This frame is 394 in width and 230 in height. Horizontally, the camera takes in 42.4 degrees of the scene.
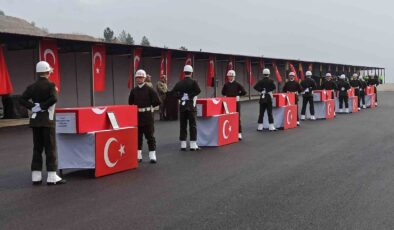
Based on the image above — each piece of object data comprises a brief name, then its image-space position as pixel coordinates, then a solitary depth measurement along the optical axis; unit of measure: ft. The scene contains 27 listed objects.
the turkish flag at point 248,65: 121.60
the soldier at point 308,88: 71.31
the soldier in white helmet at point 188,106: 40.78
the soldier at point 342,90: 86.58
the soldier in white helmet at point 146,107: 34.55
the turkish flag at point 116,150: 29.37
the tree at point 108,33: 453.17
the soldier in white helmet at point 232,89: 49.83
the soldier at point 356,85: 97.09
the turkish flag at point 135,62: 80.27
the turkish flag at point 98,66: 72.43
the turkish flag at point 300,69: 155.60
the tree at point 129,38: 479.00
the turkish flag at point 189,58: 97.30
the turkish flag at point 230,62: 108.64
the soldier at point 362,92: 101.91
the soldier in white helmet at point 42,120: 27.17
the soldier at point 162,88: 71.36
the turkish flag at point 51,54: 63.67
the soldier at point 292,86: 65.26
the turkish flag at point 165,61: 89.35
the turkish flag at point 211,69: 102.63
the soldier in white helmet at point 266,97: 56.29
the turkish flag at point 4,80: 59.37
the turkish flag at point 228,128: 43.56
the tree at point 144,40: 484.46
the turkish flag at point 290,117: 58.75
